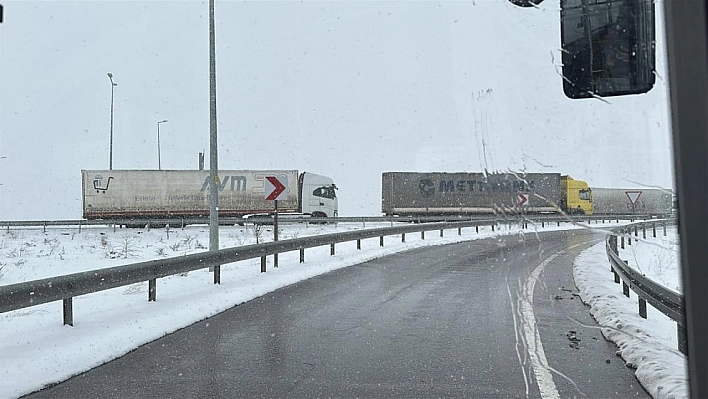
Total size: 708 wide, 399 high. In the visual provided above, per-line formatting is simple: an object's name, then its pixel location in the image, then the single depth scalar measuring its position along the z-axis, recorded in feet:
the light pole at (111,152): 108.68
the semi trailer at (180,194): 149.07
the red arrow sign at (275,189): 57.98
